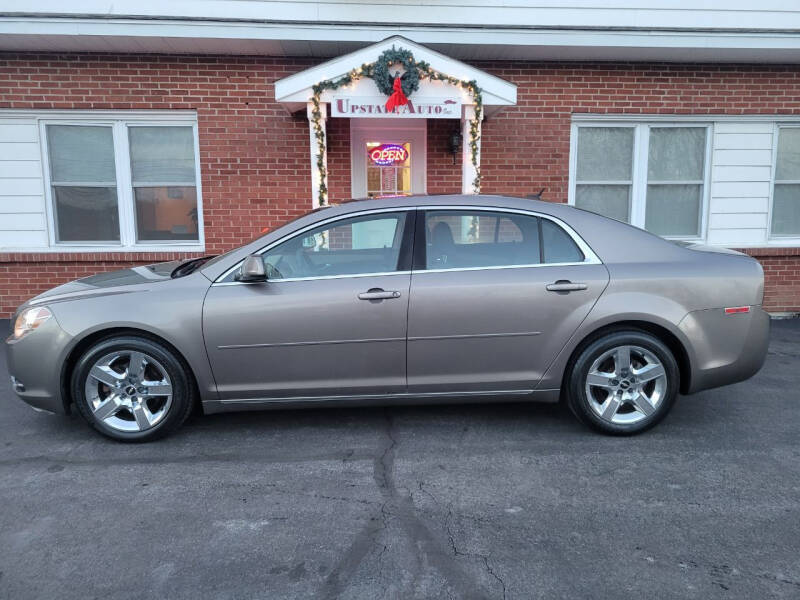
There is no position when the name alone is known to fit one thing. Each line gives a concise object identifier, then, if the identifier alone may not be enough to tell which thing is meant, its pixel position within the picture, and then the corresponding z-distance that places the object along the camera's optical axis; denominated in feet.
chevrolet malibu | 12.71
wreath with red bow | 20.43
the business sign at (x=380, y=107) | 20.95
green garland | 20.45
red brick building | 24.63
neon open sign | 26.48
